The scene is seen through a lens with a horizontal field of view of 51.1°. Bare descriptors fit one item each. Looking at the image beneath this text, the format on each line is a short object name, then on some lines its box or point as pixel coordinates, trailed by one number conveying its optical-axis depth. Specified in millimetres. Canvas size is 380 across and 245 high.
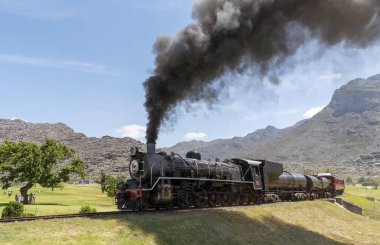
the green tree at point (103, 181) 65694
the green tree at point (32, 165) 46406
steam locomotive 21062
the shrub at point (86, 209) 29566
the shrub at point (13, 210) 25141
